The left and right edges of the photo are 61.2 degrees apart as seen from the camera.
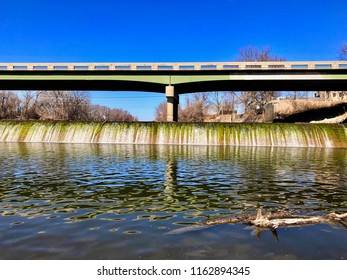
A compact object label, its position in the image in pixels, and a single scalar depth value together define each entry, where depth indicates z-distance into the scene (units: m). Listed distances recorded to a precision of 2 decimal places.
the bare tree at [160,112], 143.57
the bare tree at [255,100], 79.06
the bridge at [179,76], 41.88
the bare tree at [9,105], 87.56
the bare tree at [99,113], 172.81
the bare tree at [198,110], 96.38
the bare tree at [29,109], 88.93
